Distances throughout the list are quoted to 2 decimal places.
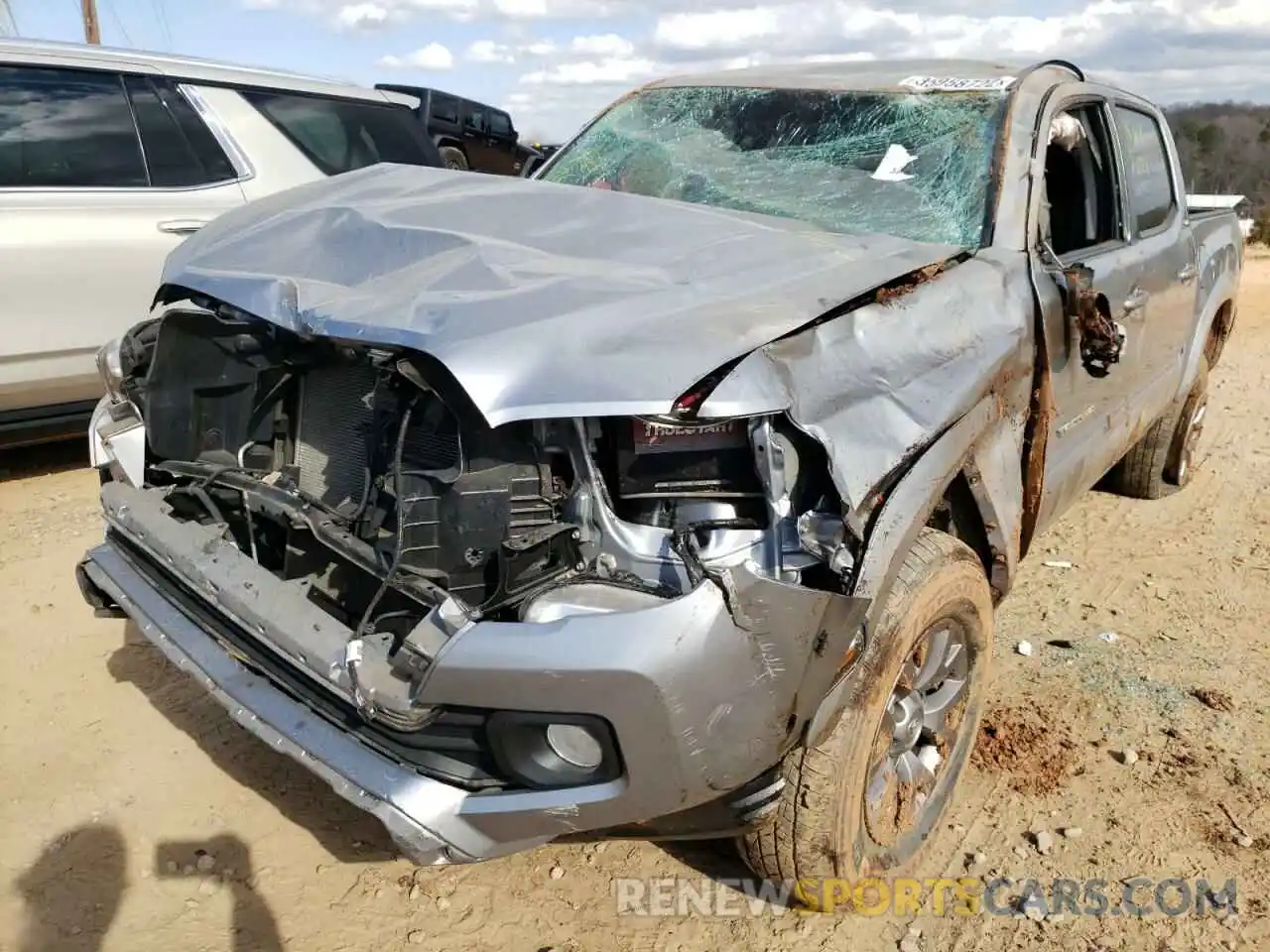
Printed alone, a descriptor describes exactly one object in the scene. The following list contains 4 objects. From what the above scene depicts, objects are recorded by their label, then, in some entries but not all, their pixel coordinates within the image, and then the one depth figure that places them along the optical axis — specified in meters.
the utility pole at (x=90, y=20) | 15.67
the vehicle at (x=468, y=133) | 8.09
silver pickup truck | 1.92
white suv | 4.48
